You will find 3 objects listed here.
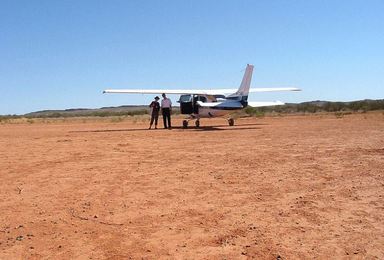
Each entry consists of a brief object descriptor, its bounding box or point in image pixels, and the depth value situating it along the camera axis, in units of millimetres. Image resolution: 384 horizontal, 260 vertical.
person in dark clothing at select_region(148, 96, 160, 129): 23438
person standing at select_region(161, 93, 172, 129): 22828
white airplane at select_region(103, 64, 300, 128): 24469
